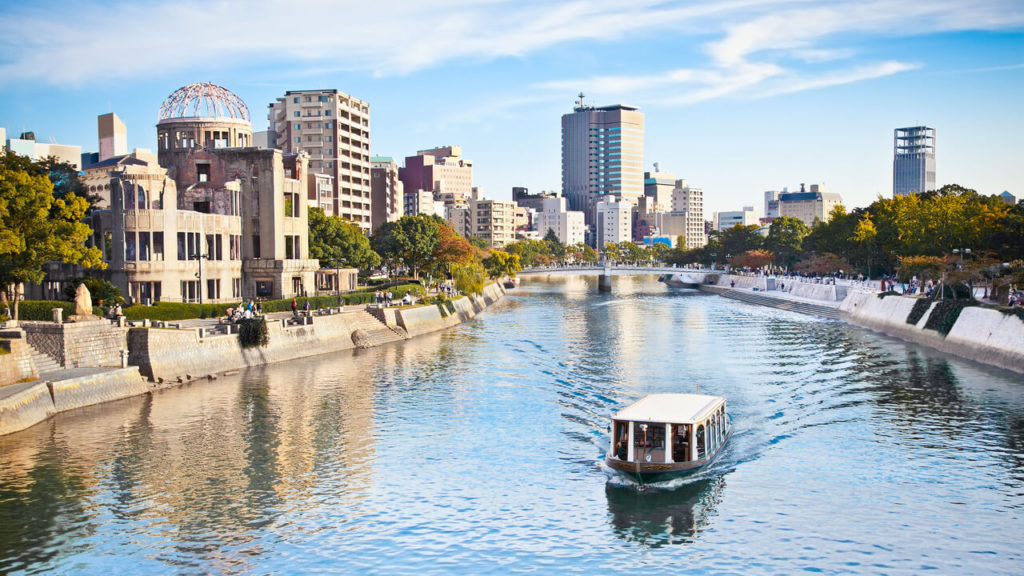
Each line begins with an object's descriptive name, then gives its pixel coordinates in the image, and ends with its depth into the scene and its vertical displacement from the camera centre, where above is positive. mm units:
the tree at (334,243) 98875 +1520
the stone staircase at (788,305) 100875 -7599
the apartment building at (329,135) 157375 +23121
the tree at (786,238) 173125 +2703
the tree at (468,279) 108312 -3366
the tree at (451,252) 123250 +354
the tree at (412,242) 118125 +1962
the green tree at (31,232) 47719 +1616
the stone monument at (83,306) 48469 -2826
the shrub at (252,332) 58406 -5384
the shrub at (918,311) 74438 -5585
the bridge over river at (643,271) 177125 -4285
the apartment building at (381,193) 194500 +14638
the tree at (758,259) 172625 -1632
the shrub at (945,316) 68500 -5620
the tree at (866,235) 118556 +2163
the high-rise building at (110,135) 156375 +23366
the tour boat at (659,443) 31828 -7518
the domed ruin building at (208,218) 69125 +3565
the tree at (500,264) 176038 -2233
